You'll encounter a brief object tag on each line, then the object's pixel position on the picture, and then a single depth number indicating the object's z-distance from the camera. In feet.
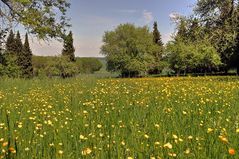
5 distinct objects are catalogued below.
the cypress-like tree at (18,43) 272.76
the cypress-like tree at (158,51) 283.71
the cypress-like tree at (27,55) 260.46
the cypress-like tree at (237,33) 79.92
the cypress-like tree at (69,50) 287.81
